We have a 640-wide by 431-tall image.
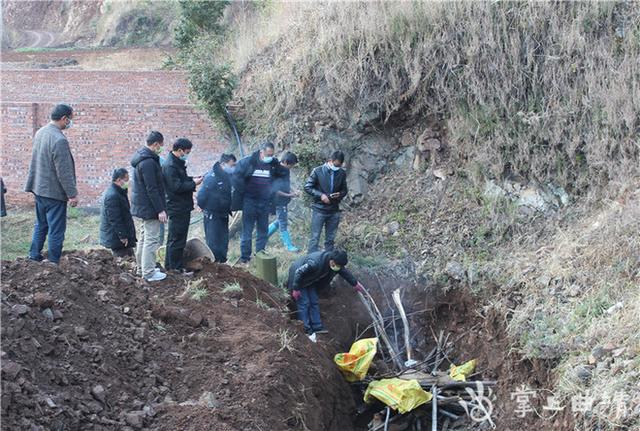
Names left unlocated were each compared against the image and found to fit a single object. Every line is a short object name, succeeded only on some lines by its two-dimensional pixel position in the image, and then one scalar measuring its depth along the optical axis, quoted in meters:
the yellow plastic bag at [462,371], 7.96
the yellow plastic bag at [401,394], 7.41
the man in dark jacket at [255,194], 9.87
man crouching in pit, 8.21
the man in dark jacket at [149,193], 7.26
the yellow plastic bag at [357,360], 7.96
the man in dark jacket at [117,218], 7.67
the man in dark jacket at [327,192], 9.61
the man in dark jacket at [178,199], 7.71
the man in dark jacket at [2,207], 9.80
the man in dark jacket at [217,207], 9.12
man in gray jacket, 7.14
